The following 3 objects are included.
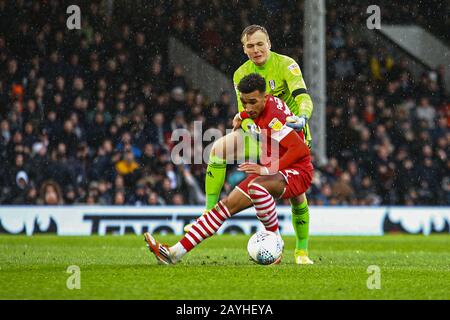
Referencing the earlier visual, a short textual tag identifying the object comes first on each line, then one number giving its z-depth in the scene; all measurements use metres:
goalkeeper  17.55
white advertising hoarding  31.45
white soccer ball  15.85
